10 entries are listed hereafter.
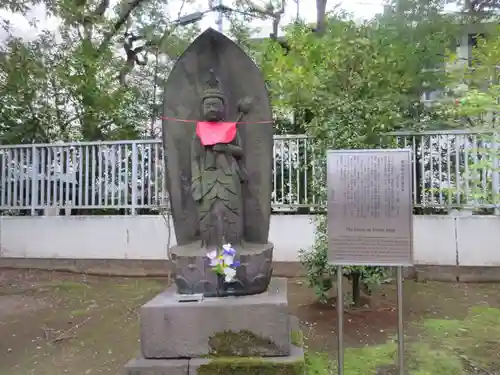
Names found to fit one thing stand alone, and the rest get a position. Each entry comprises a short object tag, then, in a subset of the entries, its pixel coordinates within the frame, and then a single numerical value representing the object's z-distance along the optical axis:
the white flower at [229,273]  3.15
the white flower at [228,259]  3.17
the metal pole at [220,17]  9.14
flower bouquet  3.16
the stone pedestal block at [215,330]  3.06
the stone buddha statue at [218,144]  3.56
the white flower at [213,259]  3.18
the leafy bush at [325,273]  4.95
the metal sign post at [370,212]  2.83
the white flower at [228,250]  3.18
